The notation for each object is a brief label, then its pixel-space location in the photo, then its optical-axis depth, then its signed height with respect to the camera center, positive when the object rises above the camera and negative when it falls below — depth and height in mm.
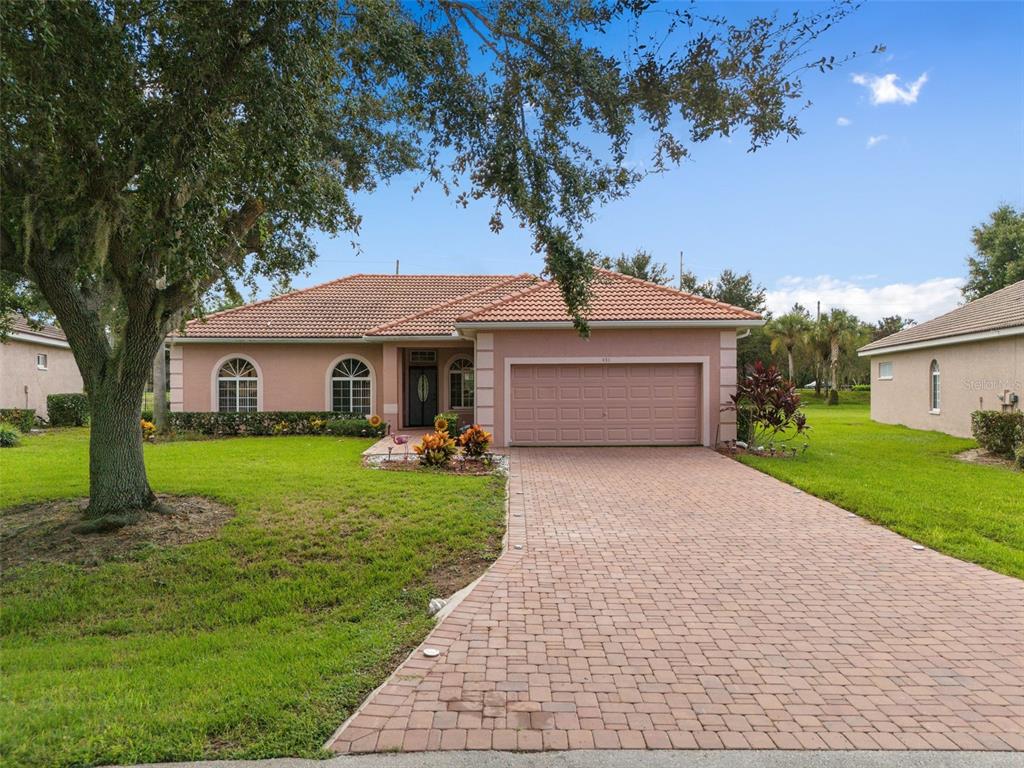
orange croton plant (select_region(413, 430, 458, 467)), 11273 -1166
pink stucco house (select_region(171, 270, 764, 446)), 14461 +883
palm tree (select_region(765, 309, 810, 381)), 39656 +4190
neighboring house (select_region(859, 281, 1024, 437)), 15336 +717
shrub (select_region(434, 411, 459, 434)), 13742 -738
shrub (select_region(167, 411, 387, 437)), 17703 -902
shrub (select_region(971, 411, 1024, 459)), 13250 -1053
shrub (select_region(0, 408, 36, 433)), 18047 -688
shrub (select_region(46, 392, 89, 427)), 19844 -489
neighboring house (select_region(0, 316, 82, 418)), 19109 +1076
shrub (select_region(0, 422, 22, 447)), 14703 -1066
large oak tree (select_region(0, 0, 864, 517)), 4883 +2772
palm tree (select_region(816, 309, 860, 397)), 38156 +3732
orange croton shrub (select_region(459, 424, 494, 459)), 11844 -1044
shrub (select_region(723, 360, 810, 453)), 13570 -304
